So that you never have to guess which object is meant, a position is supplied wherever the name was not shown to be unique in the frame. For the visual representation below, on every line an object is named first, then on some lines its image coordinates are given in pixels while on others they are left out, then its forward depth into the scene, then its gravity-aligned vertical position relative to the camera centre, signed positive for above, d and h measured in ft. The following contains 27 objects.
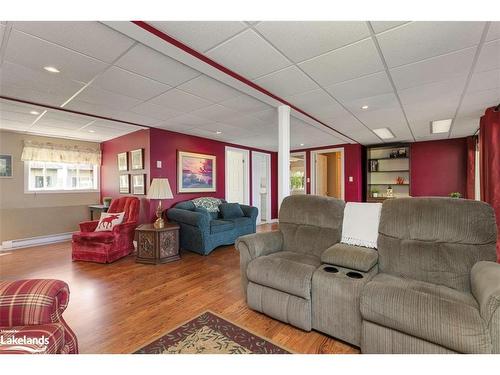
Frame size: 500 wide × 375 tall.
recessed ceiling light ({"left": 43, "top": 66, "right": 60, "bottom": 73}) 6.74 +3.72
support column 9.93 +1.48
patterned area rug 5.02 -3.68
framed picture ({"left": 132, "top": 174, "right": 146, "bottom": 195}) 13.90 +0.29
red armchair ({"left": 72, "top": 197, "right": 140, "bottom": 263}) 11.01 -2.75
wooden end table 10.97 -2.85
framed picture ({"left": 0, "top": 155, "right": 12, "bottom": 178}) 13.66 +1.52
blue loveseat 12.23 -2.40
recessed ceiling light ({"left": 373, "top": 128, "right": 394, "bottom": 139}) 14.97 +3.69
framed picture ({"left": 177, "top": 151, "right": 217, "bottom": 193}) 15.02 +1.09
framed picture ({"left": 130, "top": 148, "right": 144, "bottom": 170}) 13.89 +1.91
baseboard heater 13.64 -3.37
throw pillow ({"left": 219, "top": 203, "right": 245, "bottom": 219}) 15.19 -1.63
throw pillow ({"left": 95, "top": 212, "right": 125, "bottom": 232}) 12.12 -1.78
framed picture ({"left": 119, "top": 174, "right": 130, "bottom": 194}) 15.12 +0.33
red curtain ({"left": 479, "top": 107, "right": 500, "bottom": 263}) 8.05 +0.94
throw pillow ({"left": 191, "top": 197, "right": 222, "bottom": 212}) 15.10 -1.07
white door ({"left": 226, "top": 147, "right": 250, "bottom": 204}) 19.31 +1.00
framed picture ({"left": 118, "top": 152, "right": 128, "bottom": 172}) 15.10 +1.88
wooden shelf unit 19.60 +1.35
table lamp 11.81 -0.20
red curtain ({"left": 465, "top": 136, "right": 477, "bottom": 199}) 16.31 +1.37
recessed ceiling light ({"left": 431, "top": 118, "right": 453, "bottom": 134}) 12.92 +3.65
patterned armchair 3.18 -2.09
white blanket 6.60 -1.20
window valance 14.37 +2.55
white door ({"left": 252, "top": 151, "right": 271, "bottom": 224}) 21.63 +0.26
